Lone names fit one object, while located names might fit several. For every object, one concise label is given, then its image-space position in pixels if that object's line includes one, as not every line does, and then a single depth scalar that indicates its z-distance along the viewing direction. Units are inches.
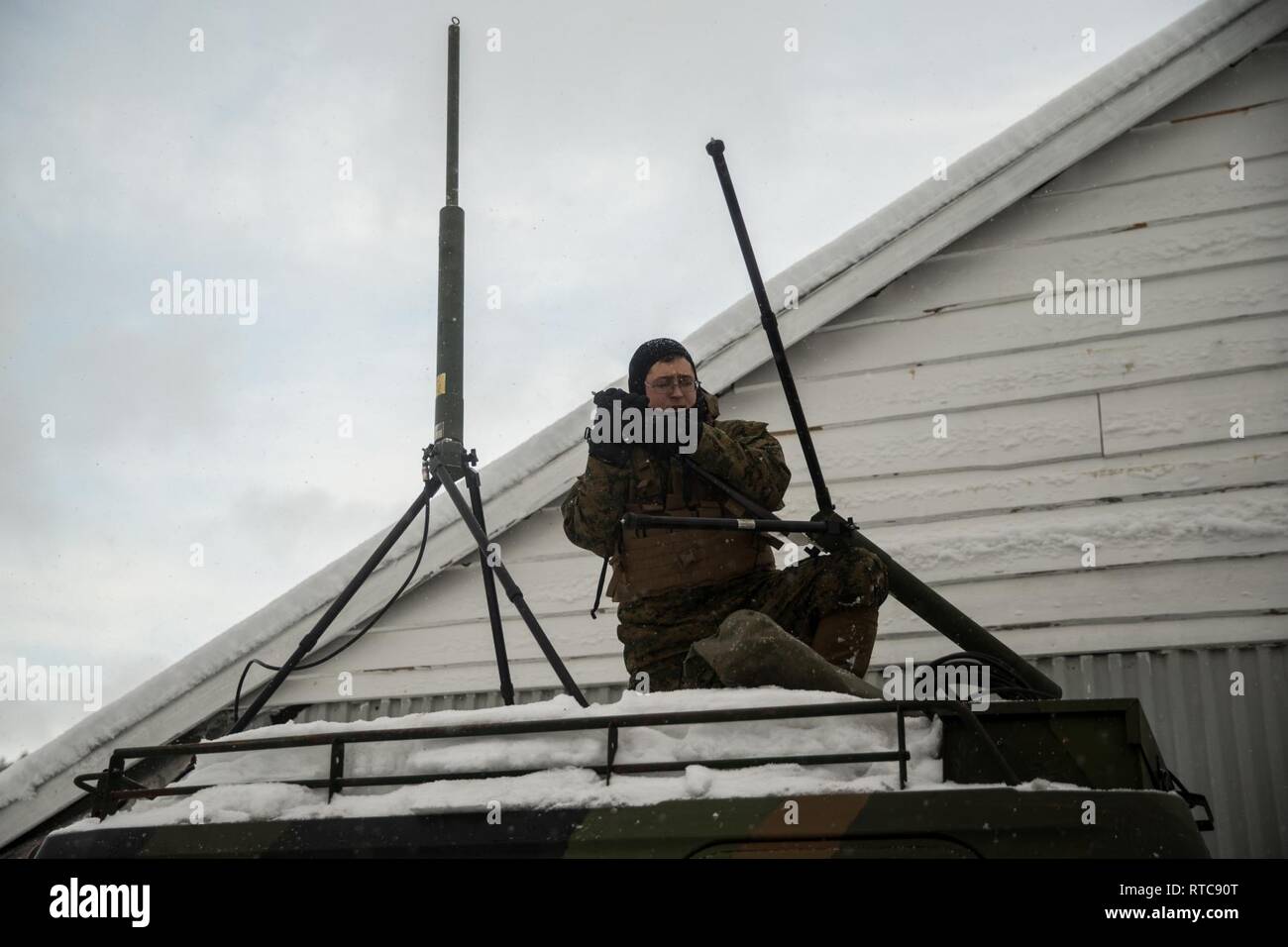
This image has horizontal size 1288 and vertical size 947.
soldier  165.5
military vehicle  104.8
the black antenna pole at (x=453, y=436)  168.7
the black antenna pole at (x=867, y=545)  162.6
